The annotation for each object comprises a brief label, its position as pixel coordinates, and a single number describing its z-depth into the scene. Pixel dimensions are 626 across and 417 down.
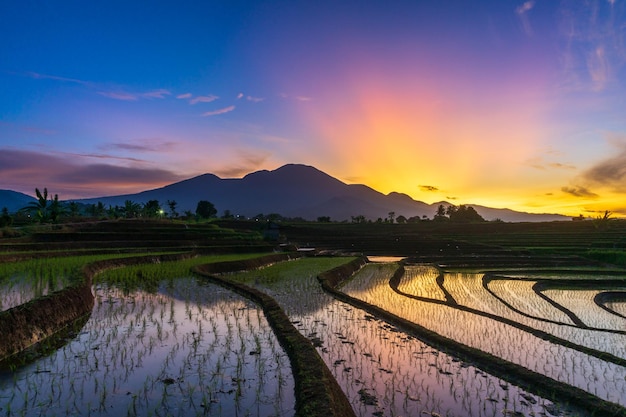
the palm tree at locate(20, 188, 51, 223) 31.50
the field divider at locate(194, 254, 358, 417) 4.84
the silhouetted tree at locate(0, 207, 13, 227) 29.73
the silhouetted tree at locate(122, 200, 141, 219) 52.81
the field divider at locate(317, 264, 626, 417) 5.45
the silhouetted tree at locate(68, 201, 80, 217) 52.91
